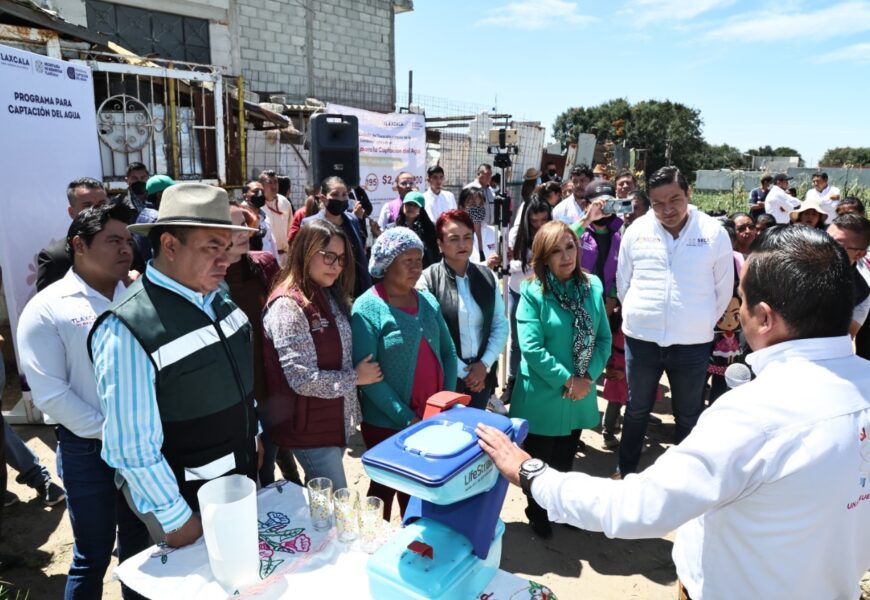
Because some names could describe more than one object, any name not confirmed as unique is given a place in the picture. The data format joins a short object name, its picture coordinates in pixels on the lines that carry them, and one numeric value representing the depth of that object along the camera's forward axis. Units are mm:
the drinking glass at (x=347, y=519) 1619
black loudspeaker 6238
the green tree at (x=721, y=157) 43444
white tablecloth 1404
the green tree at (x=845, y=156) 51219
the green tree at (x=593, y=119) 41031
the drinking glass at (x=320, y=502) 1665
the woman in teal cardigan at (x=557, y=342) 2959
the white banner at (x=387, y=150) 9375
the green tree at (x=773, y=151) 60156
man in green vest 1491
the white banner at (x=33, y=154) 3834
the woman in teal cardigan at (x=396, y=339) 2461
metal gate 6254
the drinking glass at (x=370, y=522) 1590
